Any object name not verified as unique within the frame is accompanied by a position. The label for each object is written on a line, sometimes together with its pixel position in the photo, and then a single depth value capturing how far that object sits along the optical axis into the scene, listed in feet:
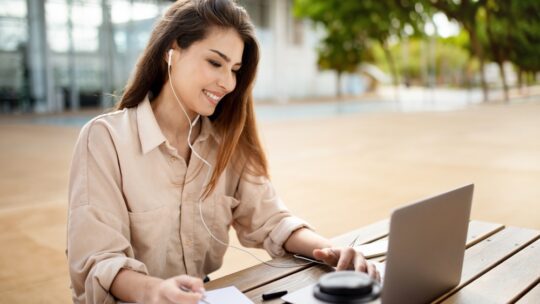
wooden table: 4.92
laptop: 3.83
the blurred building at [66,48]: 62.08
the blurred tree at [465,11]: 72.49
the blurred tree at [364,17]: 78.84
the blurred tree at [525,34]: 68.74
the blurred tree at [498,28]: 71.61
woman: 5.12
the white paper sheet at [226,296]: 4.63
